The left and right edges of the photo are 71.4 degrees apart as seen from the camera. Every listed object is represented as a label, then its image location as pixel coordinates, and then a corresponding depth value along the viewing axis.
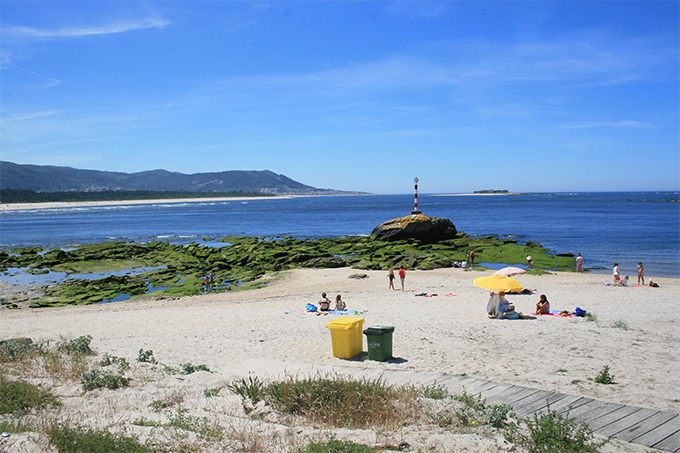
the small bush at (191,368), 9.12
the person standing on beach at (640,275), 23.44
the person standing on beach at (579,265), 28.80
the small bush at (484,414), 6.16
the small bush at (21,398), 6.38
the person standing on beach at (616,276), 23.02
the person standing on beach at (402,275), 22.27
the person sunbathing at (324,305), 16.75
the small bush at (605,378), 8.32
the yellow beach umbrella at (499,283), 16.28
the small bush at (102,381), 7.79
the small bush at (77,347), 10.63
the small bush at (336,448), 5.14
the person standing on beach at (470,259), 31.45
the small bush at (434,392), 7.07
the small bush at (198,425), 5.67
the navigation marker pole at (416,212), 47.91
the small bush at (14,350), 9.68
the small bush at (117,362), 8.96
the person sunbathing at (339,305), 17.00
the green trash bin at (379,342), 10.13
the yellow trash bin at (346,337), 10.45
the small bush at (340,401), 6.34
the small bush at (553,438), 5.23
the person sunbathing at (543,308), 15.33
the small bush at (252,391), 7.10
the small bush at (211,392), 7.39
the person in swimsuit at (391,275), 22.36
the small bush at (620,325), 12.74
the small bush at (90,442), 5.08
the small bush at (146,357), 10.08
